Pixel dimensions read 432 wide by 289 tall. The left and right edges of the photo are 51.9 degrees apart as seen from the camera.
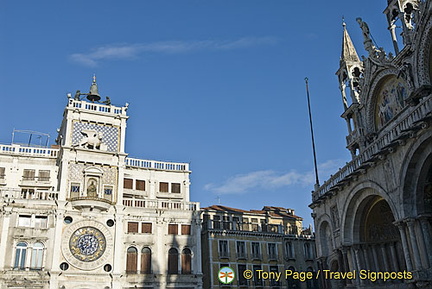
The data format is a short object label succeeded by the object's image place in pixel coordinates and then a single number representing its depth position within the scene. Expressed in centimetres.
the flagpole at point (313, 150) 3779
